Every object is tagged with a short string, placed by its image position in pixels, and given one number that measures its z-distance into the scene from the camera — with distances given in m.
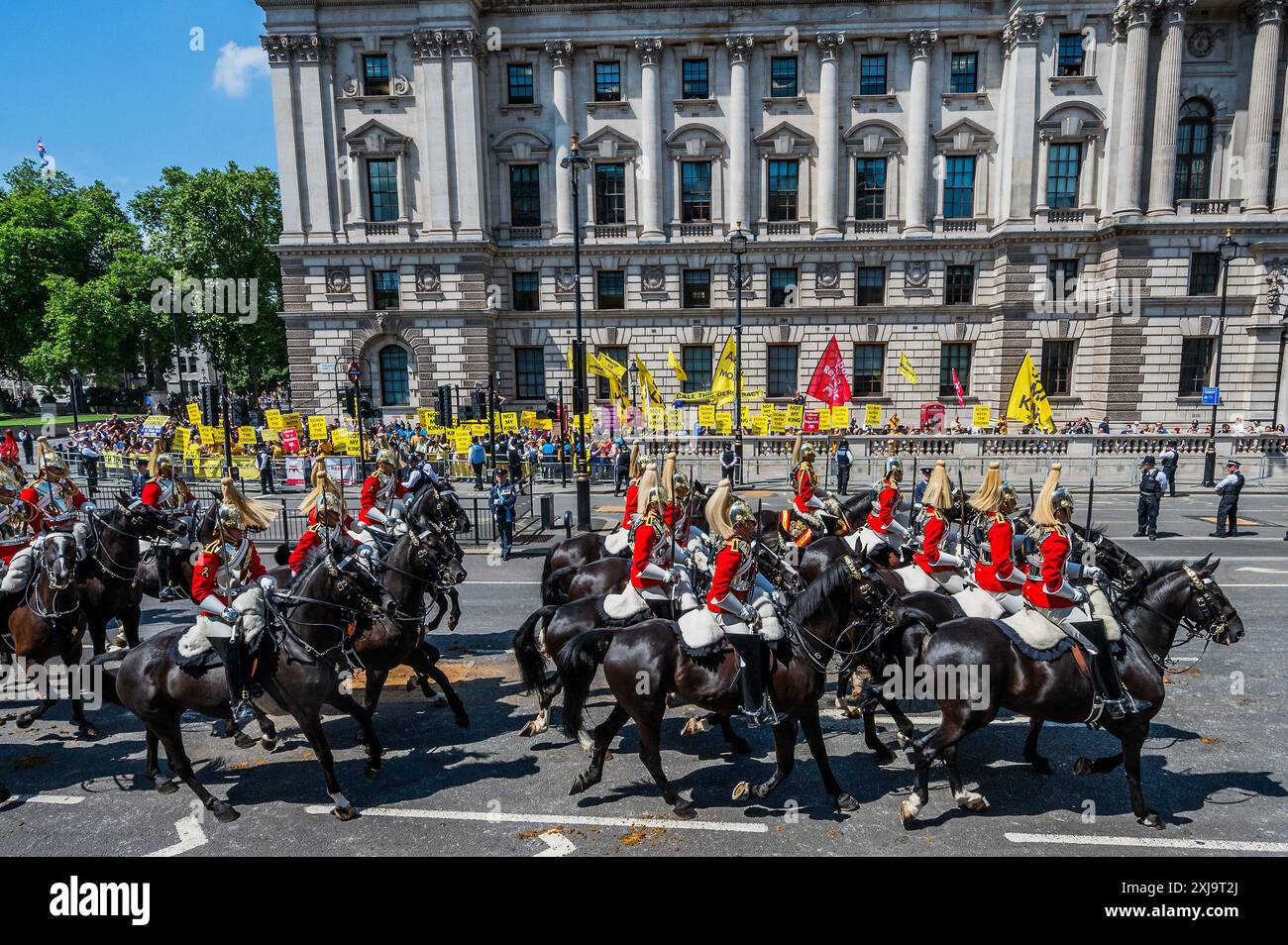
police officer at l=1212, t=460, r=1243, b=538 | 19.05
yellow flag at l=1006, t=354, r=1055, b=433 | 29.48
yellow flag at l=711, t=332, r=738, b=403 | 30.86
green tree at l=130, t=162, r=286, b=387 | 49.12
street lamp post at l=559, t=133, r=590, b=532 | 20.00
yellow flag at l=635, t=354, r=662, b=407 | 32.44
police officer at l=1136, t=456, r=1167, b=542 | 19.16
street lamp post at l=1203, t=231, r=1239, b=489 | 25.72
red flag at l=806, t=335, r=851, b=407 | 30.12
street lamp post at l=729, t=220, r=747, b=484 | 24.67
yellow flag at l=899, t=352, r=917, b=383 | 32.41
